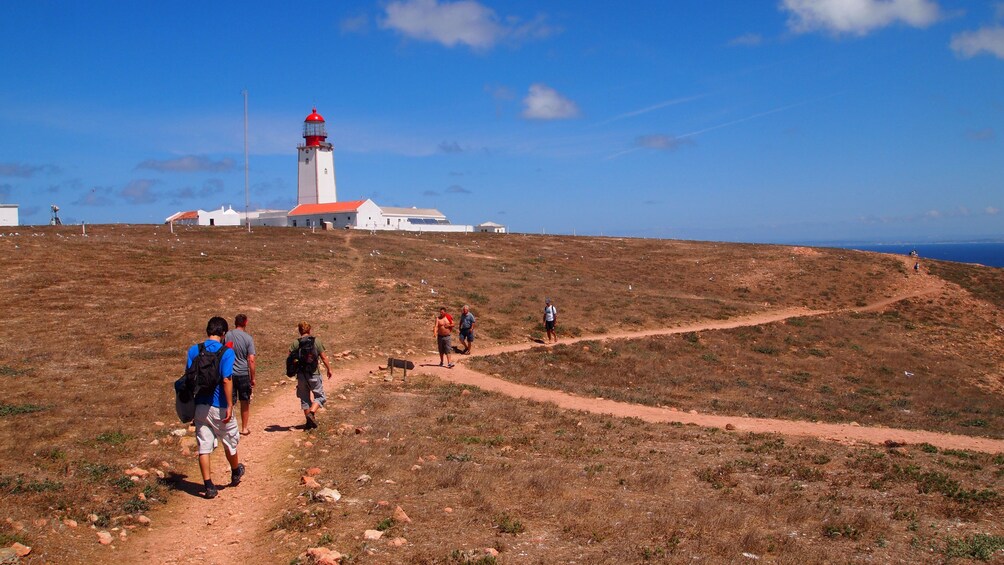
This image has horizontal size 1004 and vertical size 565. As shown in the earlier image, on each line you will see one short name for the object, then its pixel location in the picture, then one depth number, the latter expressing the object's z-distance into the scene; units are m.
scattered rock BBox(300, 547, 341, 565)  7.23
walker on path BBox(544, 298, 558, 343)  29.72
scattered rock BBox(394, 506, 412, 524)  8.59
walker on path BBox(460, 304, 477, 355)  26.00
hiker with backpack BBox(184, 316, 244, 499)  9.22
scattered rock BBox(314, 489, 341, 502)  9.23
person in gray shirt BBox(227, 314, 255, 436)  11.77
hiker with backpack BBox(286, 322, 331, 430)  13.27
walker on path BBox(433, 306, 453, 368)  23.45
